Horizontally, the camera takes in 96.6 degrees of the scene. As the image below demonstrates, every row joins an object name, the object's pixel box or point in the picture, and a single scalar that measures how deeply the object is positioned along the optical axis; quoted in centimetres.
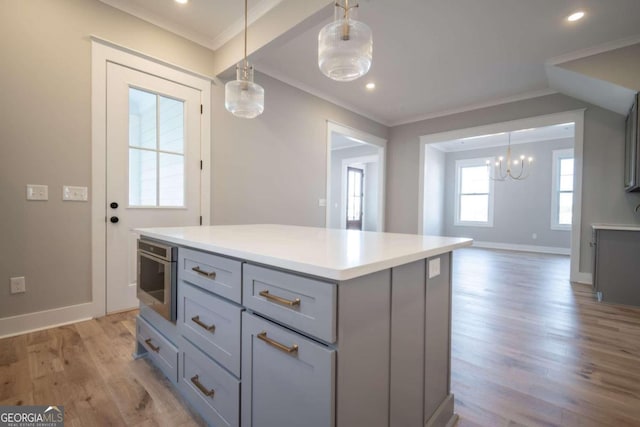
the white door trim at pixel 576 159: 390
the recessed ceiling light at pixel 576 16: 258
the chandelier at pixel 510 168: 711
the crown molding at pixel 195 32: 257
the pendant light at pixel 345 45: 143
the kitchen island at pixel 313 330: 83
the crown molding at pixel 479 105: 425
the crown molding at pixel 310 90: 370
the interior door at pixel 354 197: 872
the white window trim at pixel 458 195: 770
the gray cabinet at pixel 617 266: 304
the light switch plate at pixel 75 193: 235
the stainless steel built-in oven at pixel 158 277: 147
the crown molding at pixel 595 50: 296
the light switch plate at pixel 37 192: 220
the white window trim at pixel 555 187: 667
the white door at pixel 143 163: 258
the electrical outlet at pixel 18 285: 215
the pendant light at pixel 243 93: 208
